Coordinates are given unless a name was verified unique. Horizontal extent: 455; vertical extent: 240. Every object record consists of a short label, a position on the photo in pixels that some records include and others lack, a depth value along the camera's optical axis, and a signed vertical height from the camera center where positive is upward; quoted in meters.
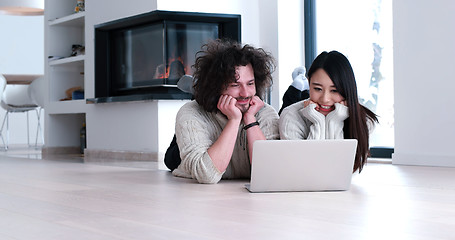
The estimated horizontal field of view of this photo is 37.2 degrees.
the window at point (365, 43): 4.30 +0.51
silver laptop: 2.15 -0.15
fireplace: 4.57 +0.51
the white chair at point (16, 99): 6.97 +0.25
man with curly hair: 2.46 +0.02
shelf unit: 5.75 +0.47
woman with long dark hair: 2.36 +0.03
